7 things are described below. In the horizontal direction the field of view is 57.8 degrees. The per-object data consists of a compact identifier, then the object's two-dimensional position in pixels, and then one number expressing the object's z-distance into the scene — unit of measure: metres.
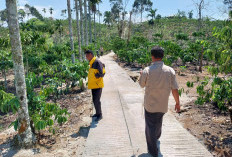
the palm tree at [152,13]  44.10
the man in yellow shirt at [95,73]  4.50
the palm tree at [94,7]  23.93
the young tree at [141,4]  59.94
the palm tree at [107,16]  54.19
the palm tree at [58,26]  28.32
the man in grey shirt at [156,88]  2.93
